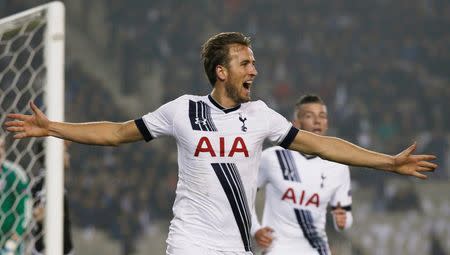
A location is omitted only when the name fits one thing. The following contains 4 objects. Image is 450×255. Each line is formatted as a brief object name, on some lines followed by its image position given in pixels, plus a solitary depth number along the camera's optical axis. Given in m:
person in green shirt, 11.91
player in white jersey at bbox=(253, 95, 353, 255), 11.71
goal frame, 8.62
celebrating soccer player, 7.90
